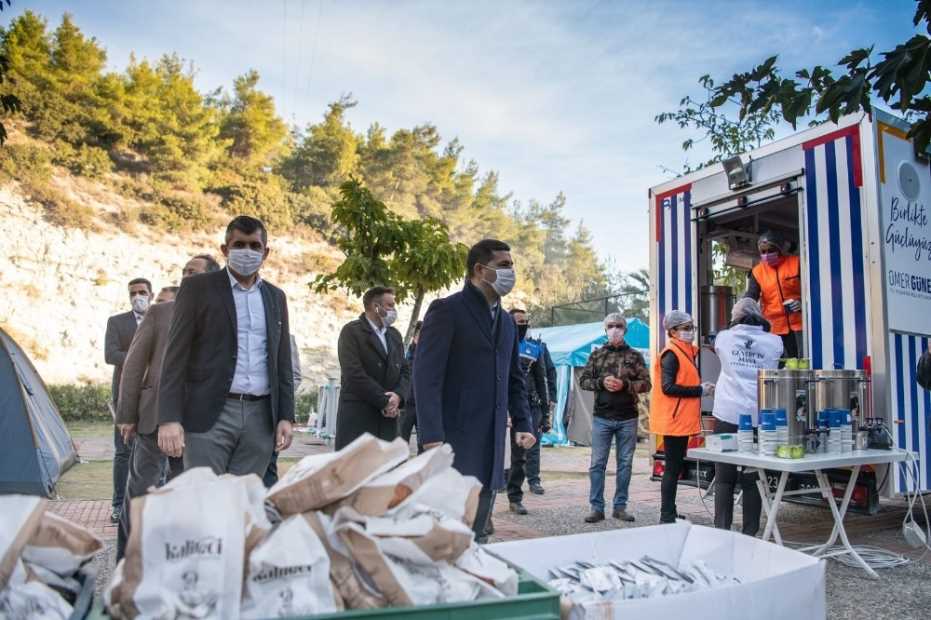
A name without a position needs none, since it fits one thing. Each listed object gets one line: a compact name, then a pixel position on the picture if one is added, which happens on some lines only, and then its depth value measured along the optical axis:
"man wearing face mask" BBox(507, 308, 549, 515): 7.59
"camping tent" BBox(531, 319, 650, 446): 14.98
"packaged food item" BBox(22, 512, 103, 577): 1.61
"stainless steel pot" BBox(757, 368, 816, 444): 4.38
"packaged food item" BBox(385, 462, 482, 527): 1.77
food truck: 4.98
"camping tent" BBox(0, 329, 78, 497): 7.00
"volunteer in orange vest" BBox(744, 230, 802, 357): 6.33
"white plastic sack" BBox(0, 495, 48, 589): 1.46
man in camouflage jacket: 6.41
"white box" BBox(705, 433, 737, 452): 4.49
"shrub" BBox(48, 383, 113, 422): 18.66
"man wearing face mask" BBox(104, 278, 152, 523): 6.16
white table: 4.05
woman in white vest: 5.02
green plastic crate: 1.48
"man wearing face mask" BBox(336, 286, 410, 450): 5.40
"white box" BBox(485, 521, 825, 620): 1.96
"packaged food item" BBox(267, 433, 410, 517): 1.72
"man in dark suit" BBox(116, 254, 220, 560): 3.96
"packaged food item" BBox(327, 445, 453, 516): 1.71
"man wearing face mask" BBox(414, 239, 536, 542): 3.46
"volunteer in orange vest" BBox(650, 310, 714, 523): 5.84
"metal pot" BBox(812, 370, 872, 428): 4.61
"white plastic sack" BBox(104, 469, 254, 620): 1.44
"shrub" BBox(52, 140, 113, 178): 27.16
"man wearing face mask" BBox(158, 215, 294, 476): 3.28
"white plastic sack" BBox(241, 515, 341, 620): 1.48
